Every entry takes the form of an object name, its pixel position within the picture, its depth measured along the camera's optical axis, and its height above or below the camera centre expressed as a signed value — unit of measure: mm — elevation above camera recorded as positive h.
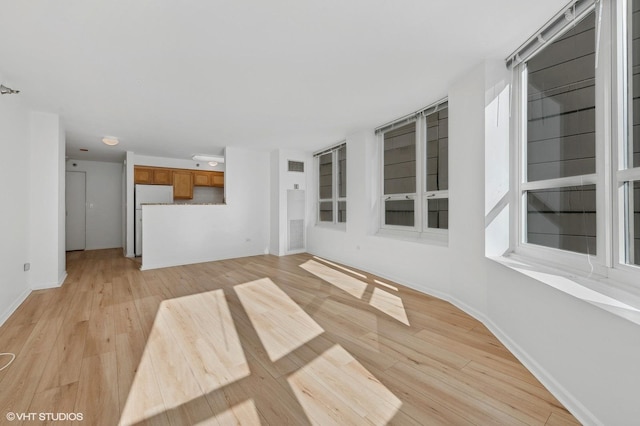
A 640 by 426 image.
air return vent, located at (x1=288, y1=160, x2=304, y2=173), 6173 +1158
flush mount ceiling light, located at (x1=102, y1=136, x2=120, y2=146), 4646 +1368
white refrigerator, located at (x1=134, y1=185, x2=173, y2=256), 6207 +403
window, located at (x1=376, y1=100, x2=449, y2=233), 3455 +621
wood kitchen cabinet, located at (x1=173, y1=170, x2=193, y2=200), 6859 +787
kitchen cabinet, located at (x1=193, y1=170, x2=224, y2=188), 7254 +1018
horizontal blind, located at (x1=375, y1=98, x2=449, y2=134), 3325 +1444
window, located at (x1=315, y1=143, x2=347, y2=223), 5672 +648
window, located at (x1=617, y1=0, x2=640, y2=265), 1397 +322
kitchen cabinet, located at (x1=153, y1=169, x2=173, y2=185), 6590 +968
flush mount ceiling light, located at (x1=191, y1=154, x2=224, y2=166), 6766 +1527
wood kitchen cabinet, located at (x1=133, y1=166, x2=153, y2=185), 6301 +968
